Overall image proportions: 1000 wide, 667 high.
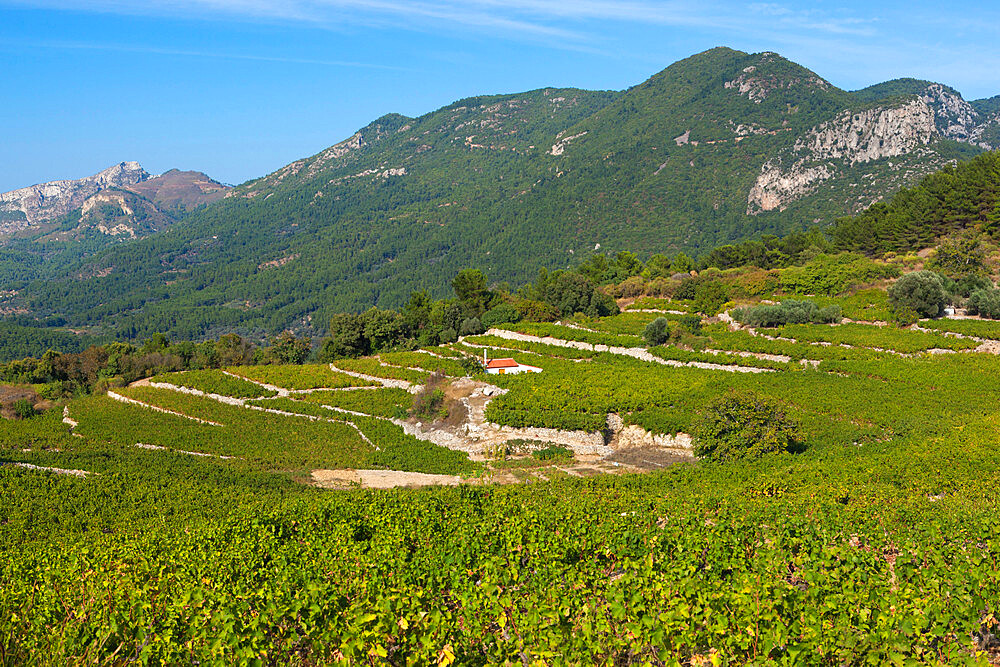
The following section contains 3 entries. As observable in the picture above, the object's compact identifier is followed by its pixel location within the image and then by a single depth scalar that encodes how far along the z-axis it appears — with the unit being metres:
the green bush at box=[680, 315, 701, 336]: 48.53
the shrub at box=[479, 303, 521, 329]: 58.84
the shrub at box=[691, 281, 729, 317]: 57.69
